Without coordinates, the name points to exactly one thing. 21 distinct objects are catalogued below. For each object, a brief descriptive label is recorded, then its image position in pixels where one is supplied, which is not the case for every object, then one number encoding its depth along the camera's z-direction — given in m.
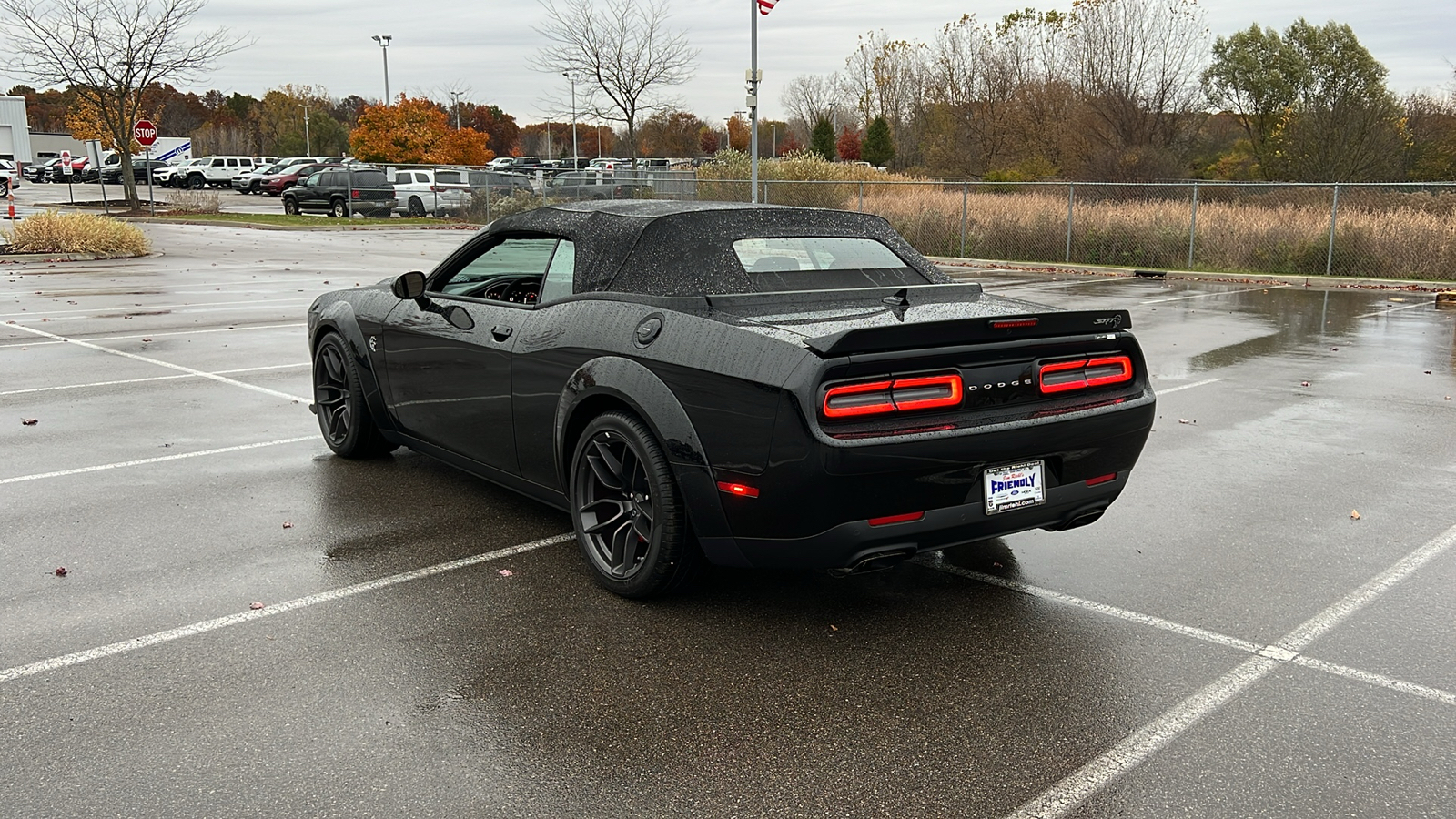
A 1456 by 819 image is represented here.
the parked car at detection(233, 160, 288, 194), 61.55
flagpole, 26.33
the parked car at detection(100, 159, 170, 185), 64.69
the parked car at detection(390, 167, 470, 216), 41.53
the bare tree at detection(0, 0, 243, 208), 39.09
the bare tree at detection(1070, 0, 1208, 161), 49.75
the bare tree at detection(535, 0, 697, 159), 47.50
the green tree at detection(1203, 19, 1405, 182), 39.31
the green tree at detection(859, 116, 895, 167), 66.69
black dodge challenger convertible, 3.96
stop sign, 34.53
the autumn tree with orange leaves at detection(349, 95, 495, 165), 60.34
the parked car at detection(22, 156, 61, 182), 74.00
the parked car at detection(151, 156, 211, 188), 65.19
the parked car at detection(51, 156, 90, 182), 70.10
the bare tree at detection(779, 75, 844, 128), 84.31
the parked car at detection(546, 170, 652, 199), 36.28
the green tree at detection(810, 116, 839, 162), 68.81
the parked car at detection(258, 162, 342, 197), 57.33
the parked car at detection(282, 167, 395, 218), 40.59
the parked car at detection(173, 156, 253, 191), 66.19
